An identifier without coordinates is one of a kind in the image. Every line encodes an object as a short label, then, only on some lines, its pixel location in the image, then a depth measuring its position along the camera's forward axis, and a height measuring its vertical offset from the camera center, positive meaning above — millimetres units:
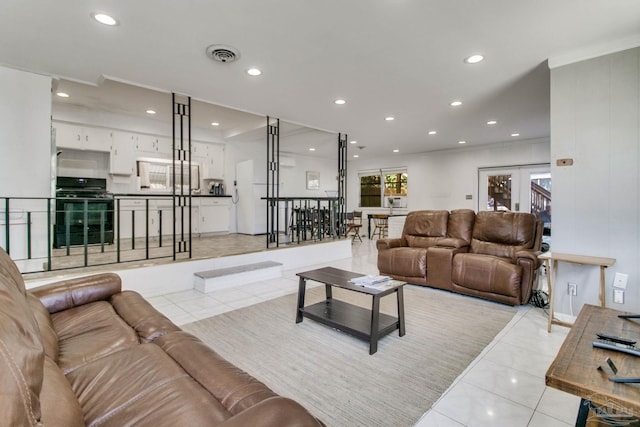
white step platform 3949 -868
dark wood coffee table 2424 -939
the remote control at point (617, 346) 1300 -580
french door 7137 +578
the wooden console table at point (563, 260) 2582 -427
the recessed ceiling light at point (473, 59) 3038 +1532
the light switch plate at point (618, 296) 2713 -731
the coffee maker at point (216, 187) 7289 +575
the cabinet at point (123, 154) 5828 +1095
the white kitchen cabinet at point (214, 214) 6906 -60
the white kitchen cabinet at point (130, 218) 5945 -134
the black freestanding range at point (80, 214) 4967 -51
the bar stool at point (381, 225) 9102 -391
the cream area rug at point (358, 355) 1817 -1092
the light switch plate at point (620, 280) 2691 -590
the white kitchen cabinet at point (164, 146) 6414 +1366
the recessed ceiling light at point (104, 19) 2391 +1512
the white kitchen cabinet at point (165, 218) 6256 -139
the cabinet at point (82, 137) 5293 +1304
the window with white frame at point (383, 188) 9562 +785
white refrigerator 7305 +353
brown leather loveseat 3438 -526
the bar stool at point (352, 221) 8414 -287
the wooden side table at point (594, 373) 1040 -603
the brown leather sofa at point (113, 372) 619 -639
